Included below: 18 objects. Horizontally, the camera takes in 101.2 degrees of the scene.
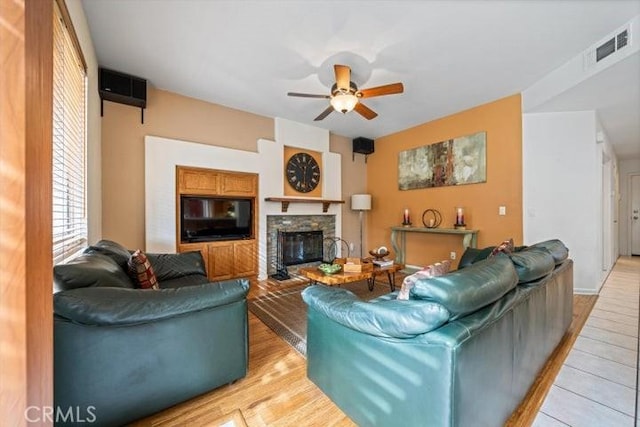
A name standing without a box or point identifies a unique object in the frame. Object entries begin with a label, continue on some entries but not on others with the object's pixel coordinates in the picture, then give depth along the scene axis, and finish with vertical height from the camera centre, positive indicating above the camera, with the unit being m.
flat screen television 3.78 -0.11
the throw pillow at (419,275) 1.49 -0.38
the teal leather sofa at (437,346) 0.99 -0.60
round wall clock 4.75 +0.72
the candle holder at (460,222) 4.09 -0.18
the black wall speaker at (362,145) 5.51 +1.38
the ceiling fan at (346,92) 2.62 +1.26
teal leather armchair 1.15 -0.65
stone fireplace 4.49 -0.46
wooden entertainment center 3.75 -0.16
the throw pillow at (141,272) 1.92 -0.44
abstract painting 3.99 +0.79
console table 3.95 -0.43
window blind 1.65 +0.49
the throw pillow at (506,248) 2.19 -0.32
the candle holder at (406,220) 4.82 -0.17
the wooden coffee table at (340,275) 2.66 -0.69
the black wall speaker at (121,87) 3.00 +1.47
